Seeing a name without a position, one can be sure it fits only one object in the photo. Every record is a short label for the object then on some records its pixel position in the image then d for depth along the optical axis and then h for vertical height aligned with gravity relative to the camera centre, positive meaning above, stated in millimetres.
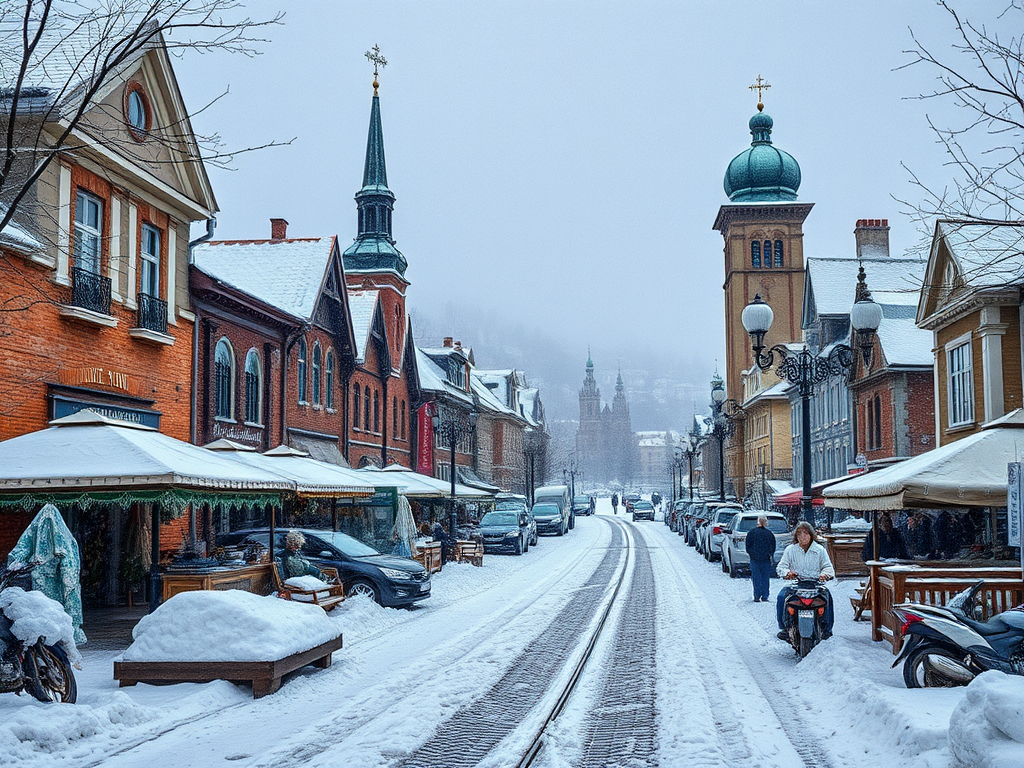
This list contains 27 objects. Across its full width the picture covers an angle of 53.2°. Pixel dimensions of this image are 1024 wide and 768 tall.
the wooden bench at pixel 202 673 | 10273 -1941
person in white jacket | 12586 -1092
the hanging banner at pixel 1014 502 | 10172 -278
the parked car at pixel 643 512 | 84500 -2878
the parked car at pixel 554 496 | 60512 -1099
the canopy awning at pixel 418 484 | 28547 -179
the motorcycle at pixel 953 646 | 8852 -1511
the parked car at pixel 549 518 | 53438 -2103
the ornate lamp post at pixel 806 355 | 17609 +2419
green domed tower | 76625 +18084
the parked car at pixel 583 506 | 98275 -2774
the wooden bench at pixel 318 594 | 15578 -1809
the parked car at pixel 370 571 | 18328 -1660
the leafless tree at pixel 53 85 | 8281 +5135
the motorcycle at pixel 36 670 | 9016 -1690
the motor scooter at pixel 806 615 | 12219 -1668
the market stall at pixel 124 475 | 12945 +69
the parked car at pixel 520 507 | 42594 -1402
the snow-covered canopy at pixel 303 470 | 18359 +181
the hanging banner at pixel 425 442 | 46062 +1647
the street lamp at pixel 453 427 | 33594 +2393
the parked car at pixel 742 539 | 25062 -1560
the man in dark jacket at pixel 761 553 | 19000 -1428
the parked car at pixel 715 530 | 30219 -1654
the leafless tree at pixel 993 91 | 9781 +3728
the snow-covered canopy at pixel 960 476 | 12570 -16
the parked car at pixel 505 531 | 36219 -1911
